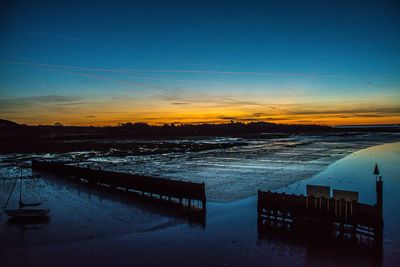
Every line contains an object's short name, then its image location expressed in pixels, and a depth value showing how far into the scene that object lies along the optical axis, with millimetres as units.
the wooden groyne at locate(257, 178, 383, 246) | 15922
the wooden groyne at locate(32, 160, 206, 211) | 22719
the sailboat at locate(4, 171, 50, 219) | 20344
